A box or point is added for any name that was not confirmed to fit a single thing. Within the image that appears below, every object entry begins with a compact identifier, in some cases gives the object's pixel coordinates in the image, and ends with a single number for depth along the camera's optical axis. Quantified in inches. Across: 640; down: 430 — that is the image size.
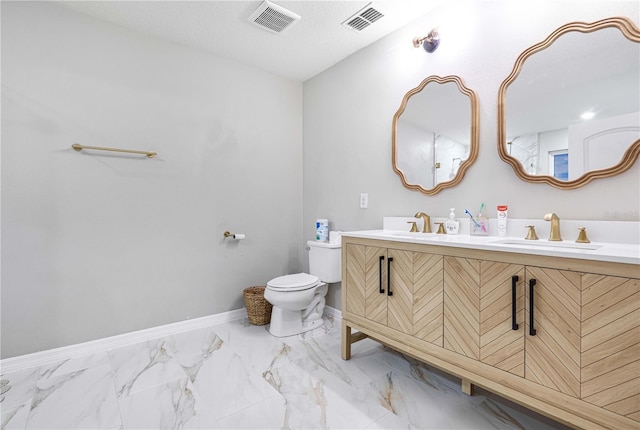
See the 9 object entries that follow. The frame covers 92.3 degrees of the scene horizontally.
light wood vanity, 39.4
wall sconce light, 77.2
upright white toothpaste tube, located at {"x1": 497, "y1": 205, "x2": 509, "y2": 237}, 65.6
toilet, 91.1
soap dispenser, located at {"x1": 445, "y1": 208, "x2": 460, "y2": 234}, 74.0
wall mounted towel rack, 81.0
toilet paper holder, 106.6
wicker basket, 101.7
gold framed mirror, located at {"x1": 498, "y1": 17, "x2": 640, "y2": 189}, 52.9
